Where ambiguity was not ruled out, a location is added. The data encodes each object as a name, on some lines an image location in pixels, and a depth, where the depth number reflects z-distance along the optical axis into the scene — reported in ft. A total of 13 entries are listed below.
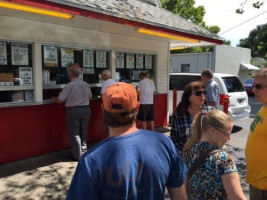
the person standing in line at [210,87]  20.31
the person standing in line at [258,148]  8.03
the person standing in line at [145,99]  23.00
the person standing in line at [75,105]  16.78
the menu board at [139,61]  25.07
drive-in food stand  15.71
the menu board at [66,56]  19.08
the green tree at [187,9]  88.58
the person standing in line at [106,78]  19.54
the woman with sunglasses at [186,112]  9.61
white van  25.05
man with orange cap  4.44
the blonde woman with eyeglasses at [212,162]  5.85
